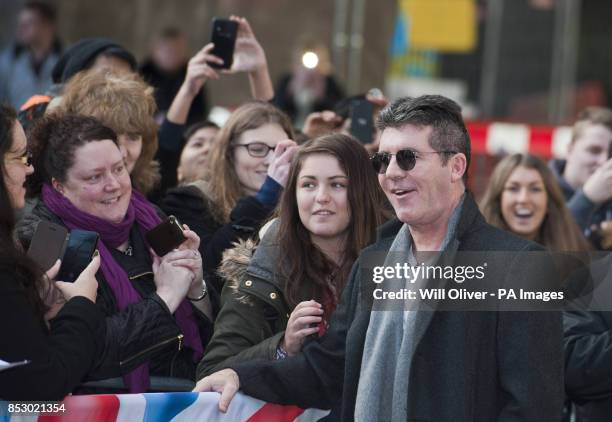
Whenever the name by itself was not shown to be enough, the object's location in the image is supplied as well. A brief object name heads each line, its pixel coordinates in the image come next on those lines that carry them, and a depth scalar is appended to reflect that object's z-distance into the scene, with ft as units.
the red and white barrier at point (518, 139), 82.23
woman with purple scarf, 30.60
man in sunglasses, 25.24
